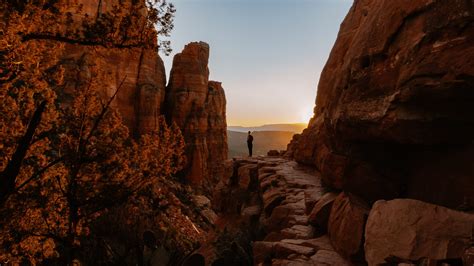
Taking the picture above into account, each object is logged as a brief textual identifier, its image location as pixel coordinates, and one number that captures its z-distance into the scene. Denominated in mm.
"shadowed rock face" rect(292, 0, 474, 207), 3426
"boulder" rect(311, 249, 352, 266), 4611
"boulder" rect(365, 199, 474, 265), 3094
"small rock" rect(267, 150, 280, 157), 20784
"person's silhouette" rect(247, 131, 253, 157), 20891
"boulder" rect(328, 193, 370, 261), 4469
